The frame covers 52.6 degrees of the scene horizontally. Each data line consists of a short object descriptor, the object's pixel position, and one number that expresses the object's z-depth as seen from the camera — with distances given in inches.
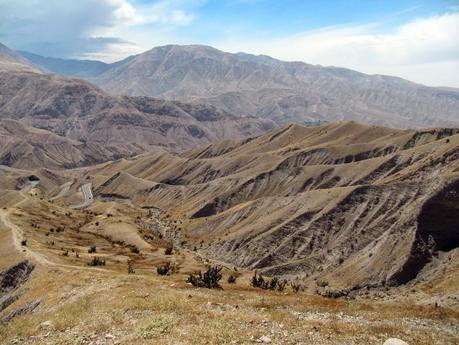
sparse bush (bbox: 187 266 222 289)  1701.5
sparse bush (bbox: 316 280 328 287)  3017.5
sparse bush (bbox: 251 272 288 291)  2009.4
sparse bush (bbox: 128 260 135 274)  2306.6
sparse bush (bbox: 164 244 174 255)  3620.1
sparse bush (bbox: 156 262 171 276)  2349.9
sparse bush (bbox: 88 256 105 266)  2482.9
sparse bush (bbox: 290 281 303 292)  2540.8
